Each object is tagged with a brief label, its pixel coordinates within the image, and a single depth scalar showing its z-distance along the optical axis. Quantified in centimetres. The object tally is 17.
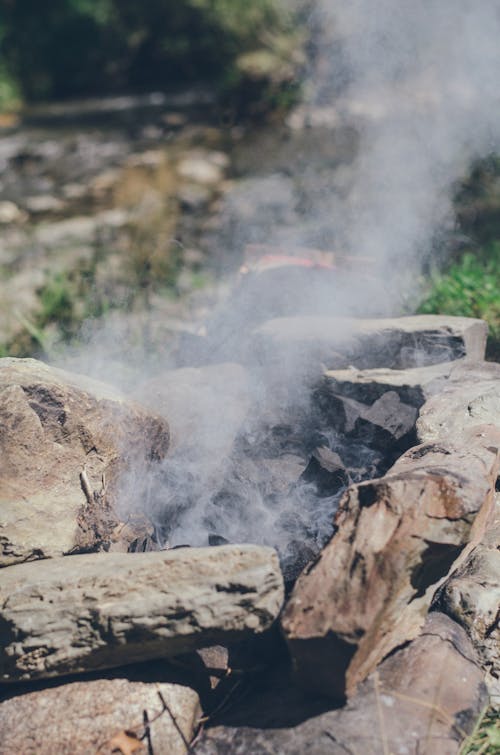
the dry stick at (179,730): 218
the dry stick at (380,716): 202
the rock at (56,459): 256
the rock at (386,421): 303
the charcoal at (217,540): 268
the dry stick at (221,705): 230
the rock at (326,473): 289
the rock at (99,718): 214
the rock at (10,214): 793
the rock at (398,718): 204
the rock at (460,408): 280
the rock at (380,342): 344
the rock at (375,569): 201
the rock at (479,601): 238
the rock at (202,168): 862
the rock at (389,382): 316
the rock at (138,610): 213
